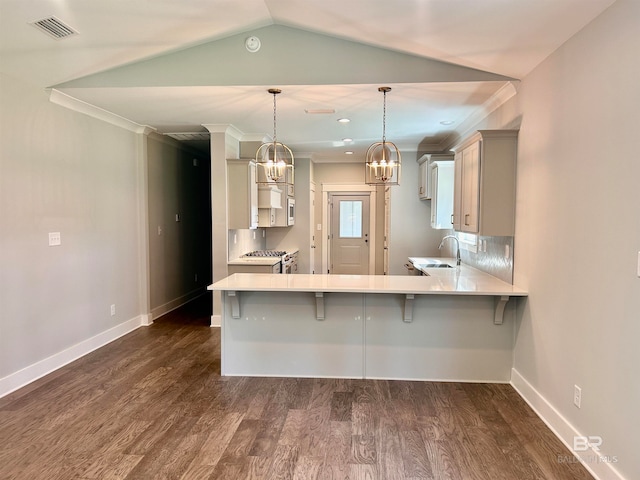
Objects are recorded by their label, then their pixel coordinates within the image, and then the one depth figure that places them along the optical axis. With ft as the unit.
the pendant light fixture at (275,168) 10.91
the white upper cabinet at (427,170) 18.20
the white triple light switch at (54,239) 11.48
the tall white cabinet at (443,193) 16.42
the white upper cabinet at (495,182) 10.33
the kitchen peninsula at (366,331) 10.67
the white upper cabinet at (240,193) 16.20
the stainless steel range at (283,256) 18.12
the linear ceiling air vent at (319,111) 12.96
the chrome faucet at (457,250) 15.96
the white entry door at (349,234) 25.38
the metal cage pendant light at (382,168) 10.75
